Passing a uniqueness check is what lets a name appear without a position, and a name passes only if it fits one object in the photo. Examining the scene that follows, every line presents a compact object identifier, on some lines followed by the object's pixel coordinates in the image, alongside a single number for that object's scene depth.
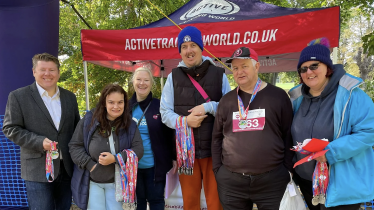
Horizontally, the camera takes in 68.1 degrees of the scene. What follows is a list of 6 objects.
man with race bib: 2.20
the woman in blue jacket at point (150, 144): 2.85
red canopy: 3.96
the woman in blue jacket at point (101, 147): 2.49
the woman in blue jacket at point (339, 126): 1.94
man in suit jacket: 2.56
